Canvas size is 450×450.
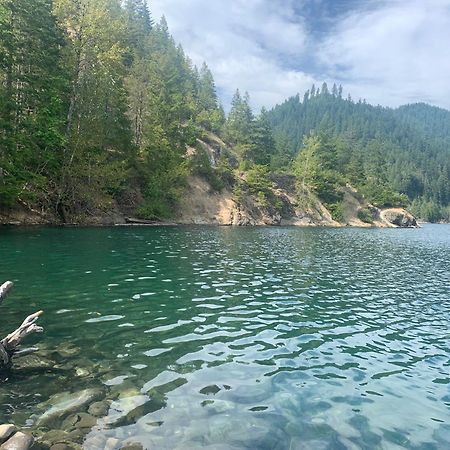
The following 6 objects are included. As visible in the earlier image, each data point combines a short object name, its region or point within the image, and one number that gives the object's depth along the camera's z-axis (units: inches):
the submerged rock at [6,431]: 267.1
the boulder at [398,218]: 5113.2
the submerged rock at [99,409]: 323.9
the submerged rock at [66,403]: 311.3
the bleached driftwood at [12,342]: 371.1
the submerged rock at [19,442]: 257.7
